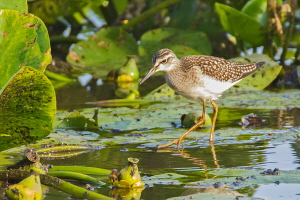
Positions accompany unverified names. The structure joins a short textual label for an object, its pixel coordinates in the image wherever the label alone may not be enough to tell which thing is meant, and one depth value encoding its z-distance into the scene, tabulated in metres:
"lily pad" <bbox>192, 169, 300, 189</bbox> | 7.75
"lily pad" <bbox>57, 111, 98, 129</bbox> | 11.41
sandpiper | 12.09
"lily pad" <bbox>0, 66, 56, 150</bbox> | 7.77
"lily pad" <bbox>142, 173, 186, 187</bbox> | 8.05
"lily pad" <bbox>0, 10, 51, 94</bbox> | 8.45
